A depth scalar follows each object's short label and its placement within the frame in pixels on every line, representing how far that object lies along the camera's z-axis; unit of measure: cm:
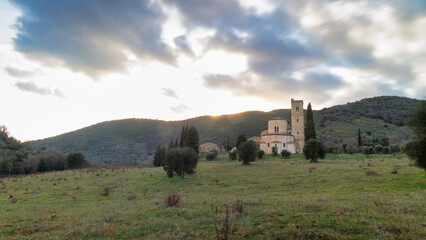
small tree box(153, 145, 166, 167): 6744
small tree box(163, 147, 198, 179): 3186
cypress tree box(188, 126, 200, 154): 6416
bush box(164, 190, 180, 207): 1324
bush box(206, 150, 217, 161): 6034
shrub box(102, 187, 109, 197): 2282
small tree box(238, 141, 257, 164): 4394
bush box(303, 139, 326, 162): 4428
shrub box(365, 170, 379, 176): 2249
